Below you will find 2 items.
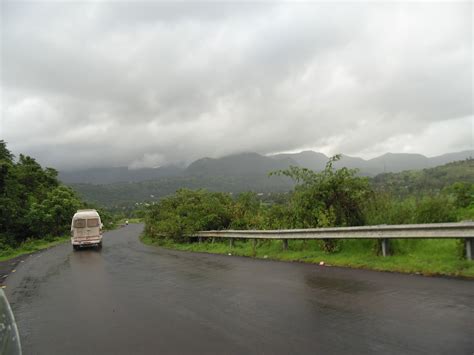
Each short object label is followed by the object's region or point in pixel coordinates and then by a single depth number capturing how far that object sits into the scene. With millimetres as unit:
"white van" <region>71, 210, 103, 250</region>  24750
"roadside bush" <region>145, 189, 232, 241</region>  22922
